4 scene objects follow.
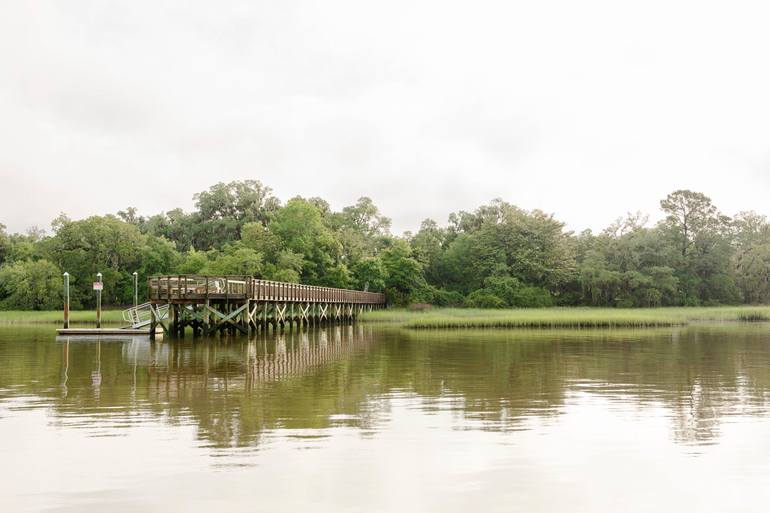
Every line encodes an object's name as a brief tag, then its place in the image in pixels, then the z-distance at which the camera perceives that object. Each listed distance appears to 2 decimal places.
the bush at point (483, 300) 72.09
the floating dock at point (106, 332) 33.44
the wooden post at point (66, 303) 35.68
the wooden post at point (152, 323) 32.50
